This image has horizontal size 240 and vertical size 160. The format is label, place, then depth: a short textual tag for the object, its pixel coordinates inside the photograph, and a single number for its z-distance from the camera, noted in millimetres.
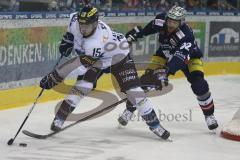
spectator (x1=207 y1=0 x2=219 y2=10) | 16779
